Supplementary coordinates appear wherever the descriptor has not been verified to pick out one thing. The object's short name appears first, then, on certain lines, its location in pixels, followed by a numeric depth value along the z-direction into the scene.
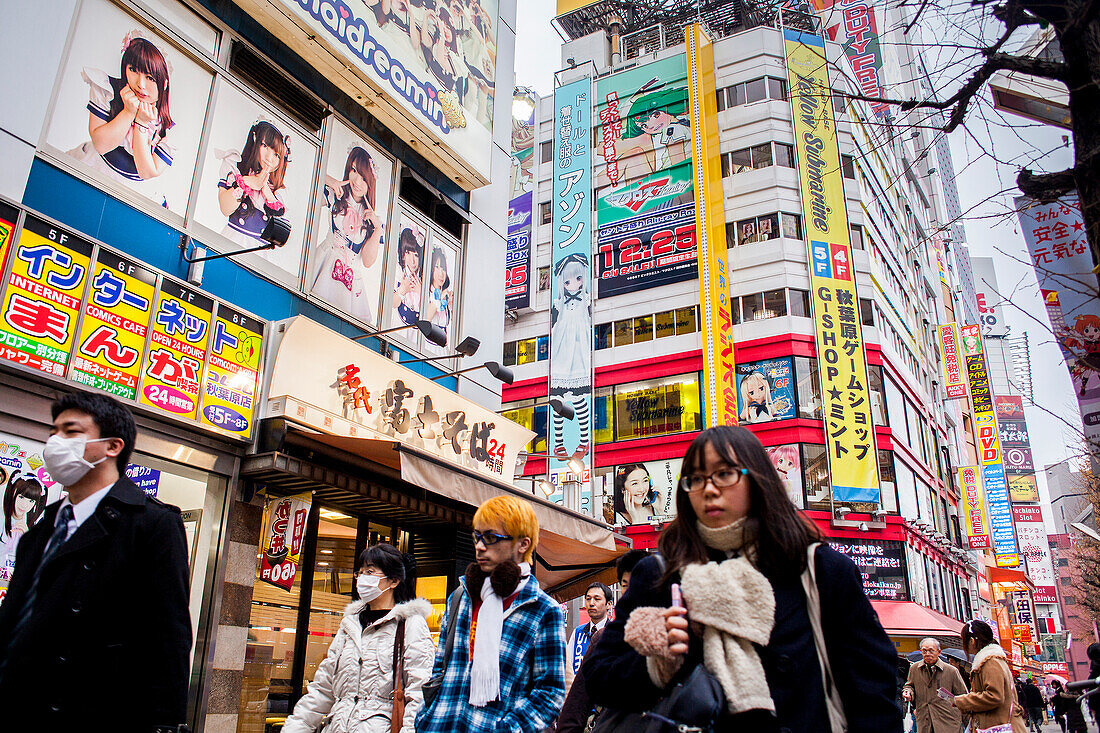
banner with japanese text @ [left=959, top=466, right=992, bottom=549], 39.59
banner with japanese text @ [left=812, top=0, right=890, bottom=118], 30.45
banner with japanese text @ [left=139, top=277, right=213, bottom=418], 7.23
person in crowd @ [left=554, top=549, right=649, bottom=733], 3.88
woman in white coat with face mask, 4.20
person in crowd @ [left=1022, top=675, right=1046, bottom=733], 18.45
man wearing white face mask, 2.39
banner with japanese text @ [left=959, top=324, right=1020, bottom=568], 39.47
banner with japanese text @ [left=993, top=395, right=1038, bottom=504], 61.06
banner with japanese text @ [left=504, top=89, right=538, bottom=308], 35.19
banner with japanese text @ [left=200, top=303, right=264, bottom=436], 7.84
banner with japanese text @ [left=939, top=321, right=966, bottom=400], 40.16
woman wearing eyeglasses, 1.88
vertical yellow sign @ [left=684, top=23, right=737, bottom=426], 26.94
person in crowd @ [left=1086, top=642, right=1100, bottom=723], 5.23
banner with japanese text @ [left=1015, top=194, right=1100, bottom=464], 5.13
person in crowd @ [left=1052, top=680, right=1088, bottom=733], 13.23
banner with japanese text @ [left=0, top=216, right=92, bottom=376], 6.22
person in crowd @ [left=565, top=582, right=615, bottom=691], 6.15
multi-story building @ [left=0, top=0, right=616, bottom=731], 6.84
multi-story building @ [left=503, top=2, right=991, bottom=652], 27.11
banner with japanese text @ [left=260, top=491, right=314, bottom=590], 8.50
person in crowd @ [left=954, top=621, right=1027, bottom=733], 6.45
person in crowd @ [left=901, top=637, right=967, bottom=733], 7.58
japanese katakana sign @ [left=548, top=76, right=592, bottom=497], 29.95
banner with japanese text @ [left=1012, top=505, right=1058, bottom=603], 52.00
